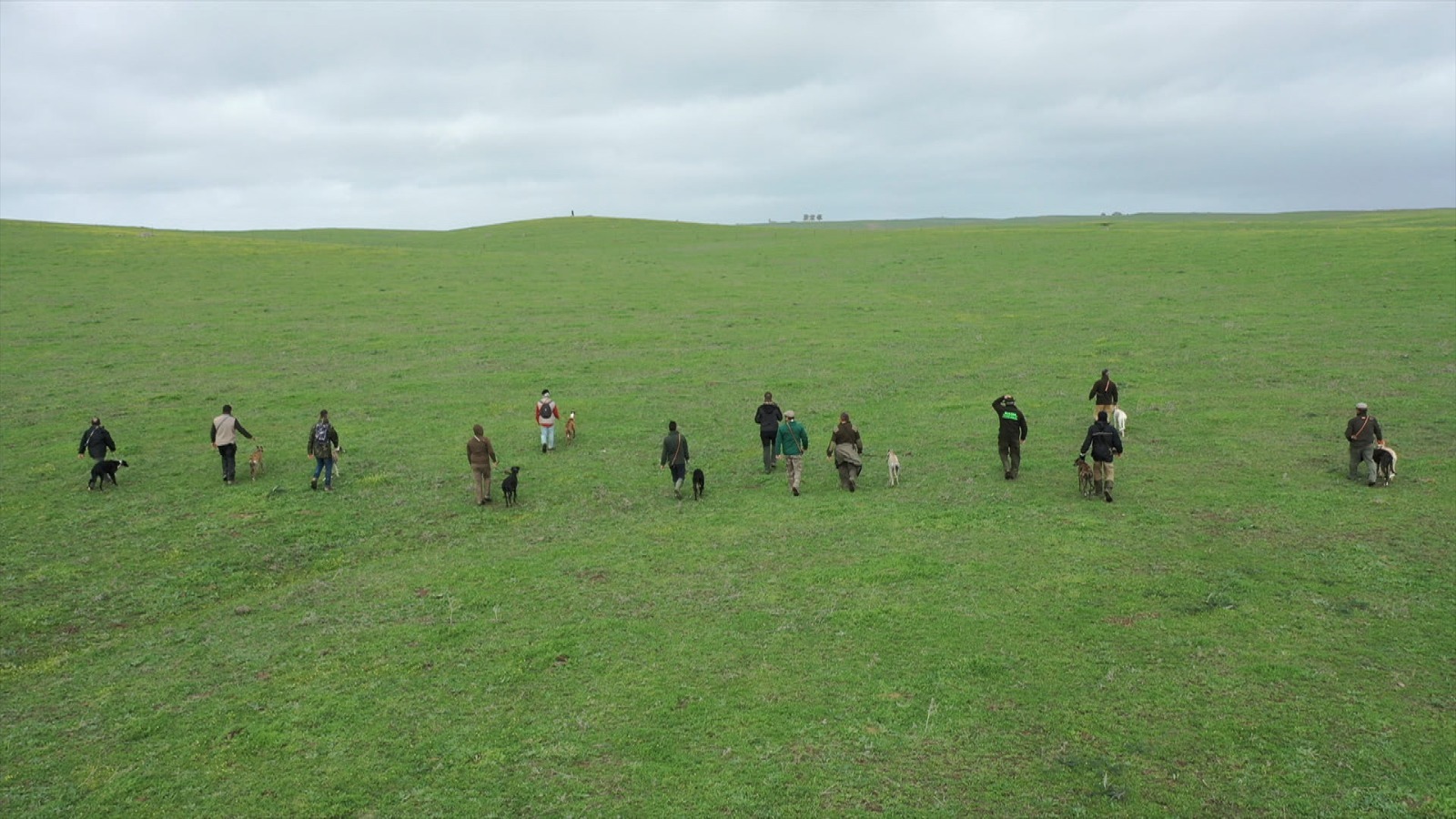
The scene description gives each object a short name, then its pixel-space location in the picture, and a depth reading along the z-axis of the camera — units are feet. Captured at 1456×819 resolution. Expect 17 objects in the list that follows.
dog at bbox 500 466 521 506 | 73.87
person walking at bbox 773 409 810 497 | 74.90
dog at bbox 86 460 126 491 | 78.89
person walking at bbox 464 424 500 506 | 75.10
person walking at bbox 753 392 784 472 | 81.05
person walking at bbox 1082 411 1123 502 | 68.18
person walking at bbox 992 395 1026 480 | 74.23
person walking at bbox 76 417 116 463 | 80.07
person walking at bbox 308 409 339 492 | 77.97
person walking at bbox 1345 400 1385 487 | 69.56
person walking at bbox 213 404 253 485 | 80.89
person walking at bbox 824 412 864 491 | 74.90
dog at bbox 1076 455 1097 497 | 70.08
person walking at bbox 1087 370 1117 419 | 87.40
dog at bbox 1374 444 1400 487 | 69.72
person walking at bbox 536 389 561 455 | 89.25
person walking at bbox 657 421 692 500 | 74.69
